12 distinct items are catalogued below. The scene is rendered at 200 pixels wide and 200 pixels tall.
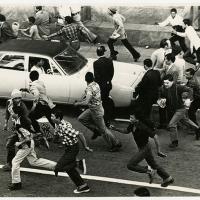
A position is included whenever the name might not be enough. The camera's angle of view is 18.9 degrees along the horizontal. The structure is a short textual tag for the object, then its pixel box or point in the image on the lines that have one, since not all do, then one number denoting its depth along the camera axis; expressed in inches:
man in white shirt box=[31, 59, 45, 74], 546.8
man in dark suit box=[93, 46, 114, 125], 525.7
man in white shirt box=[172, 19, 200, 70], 660.7
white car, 549.6
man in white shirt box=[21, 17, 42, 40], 665.0
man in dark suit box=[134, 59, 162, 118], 508.1
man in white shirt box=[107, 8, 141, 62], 666.8
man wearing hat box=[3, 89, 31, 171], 421.1
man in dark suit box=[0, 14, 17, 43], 671.1
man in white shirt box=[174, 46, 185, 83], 537.0
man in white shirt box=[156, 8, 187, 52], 679.1
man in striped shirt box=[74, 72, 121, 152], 472.1
